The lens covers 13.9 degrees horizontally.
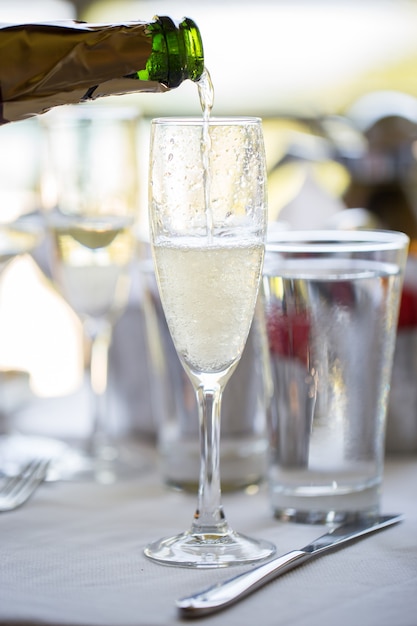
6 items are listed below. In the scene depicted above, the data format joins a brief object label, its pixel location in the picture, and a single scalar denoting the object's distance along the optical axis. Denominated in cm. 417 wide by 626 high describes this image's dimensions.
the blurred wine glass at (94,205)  107
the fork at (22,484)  95
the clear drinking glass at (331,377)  89
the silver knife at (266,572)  76
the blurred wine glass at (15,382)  107
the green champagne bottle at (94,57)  88
